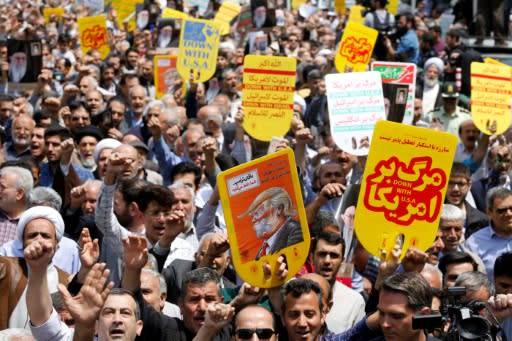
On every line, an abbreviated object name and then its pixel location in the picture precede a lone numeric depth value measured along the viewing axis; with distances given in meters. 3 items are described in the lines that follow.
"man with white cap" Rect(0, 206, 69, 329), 12.77
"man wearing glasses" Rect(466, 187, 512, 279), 16.92
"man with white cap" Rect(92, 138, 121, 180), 18.27
